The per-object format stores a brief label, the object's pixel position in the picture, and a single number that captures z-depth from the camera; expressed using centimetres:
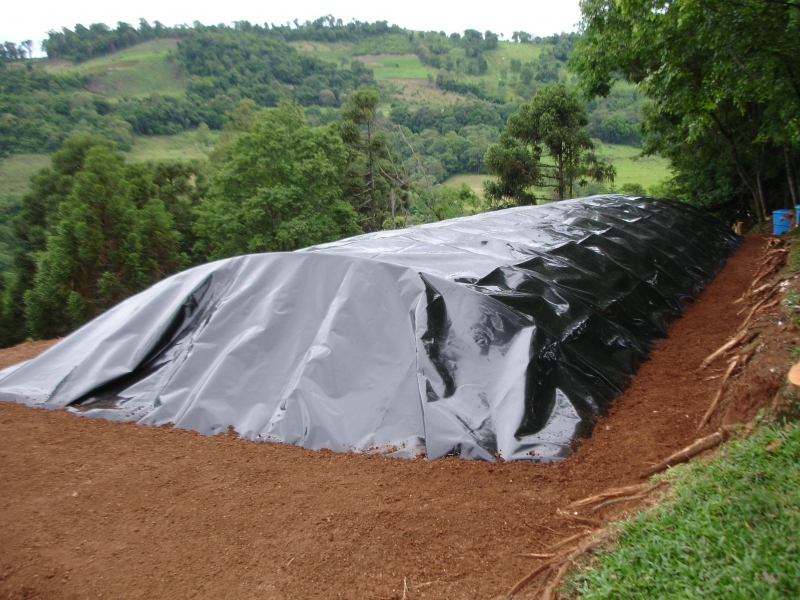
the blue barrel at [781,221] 1185
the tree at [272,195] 2445
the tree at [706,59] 720
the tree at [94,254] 1859
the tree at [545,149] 2227
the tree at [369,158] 3066
